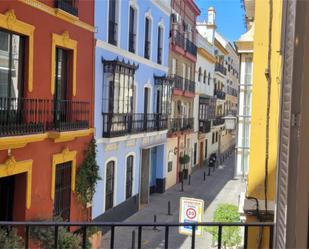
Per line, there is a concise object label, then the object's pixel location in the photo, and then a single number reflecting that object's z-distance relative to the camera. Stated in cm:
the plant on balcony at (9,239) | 586
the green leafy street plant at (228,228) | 828
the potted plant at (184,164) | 1912
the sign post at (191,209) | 831
